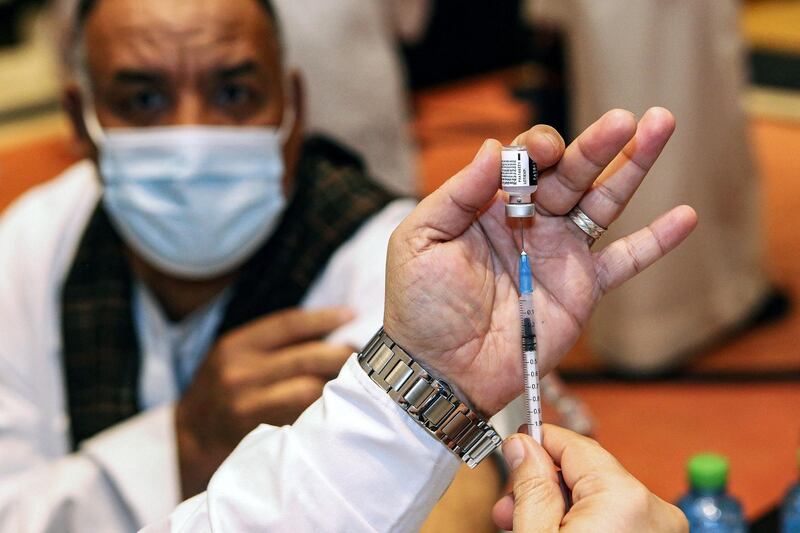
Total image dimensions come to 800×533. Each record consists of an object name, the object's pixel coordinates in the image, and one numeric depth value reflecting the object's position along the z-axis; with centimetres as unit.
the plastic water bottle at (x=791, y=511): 144
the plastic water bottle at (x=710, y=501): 141
